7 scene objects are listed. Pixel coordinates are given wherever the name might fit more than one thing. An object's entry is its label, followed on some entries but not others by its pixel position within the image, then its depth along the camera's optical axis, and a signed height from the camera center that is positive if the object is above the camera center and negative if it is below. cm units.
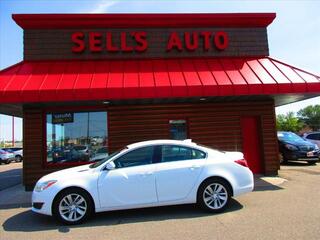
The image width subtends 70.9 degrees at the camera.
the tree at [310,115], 6832 +485
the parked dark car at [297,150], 1121 -106
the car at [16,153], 2045 -95
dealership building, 740 +187
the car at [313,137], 1390 -49
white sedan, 464 -96
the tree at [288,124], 4664 +139
